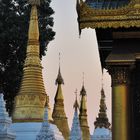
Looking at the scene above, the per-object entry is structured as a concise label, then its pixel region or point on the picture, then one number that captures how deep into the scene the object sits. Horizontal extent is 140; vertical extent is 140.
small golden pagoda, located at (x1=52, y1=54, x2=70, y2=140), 26.20
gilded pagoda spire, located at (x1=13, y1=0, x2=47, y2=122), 21.78
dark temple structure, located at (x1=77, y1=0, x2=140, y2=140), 7.46
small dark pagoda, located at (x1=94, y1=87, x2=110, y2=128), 26.13
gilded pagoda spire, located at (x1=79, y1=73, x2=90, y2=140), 28.06
